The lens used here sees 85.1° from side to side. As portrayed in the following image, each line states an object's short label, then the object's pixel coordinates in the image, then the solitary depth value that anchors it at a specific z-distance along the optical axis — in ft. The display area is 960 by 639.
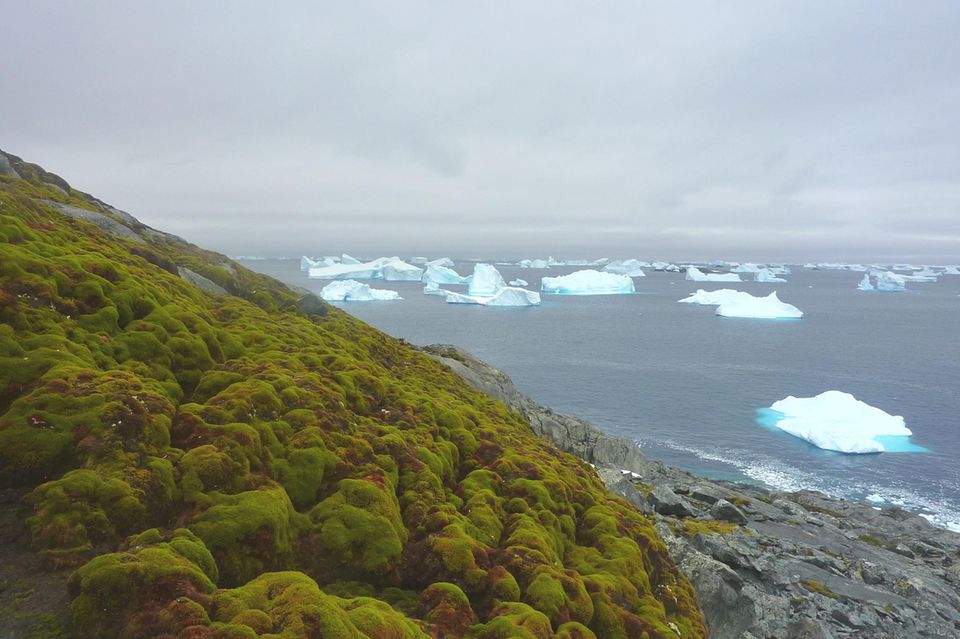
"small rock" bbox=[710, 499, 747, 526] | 96.63
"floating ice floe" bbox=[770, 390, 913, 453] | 186.29
